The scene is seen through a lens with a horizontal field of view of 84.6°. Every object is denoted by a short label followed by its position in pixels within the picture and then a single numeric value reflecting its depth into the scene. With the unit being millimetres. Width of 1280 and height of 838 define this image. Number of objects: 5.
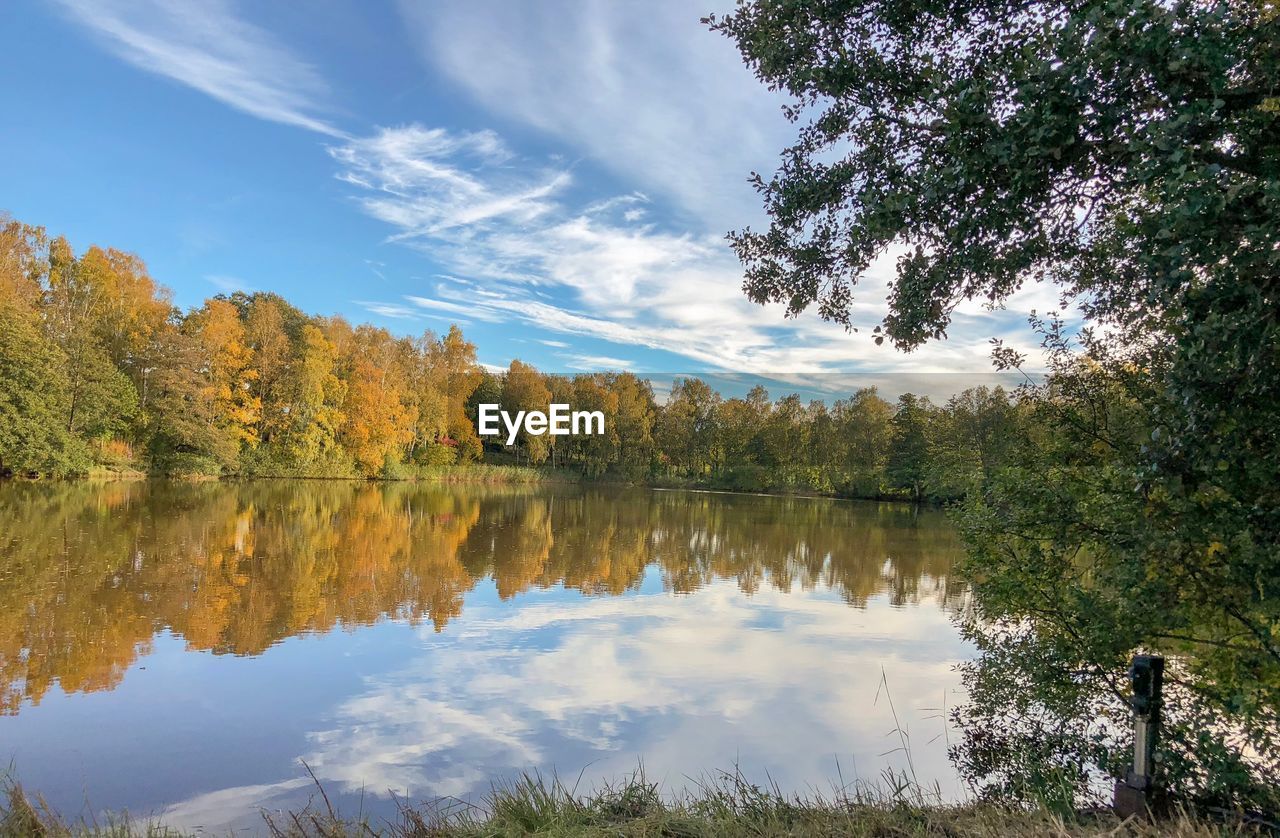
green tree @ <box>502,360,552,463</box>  56625
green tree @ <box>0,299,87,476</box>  27875
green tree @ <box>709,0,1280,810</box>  2951
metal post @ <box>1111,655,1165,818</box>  3846
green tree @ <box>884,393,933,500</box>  46969
